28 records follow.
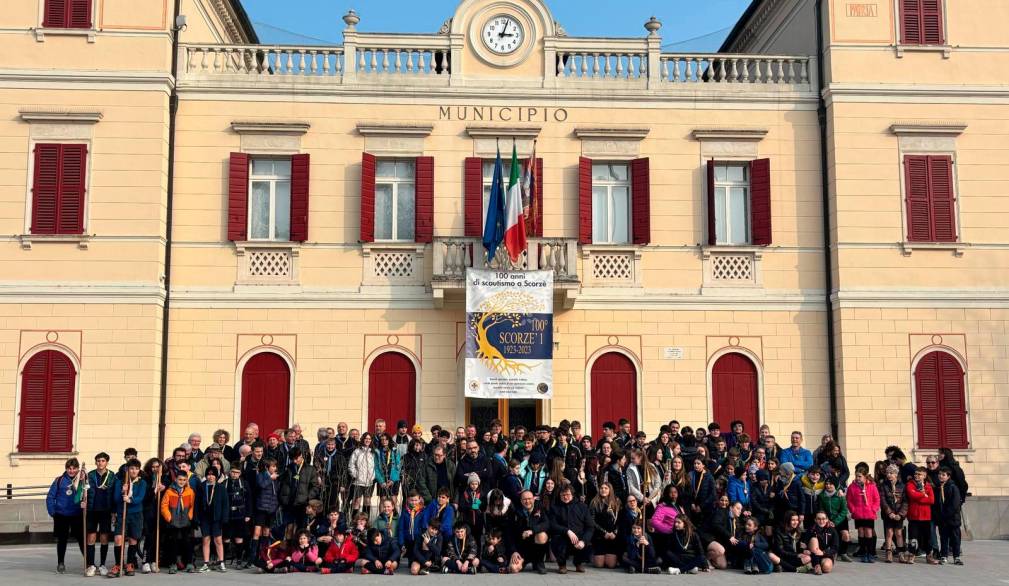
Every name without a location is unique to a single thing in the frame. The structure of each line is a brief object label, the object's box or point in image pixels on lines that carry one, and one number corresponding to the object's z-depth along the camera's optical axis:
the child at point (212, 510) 14.78
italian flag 20.55
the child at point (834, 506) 15.52
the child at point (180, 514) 14.55
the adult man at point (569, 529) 14.73
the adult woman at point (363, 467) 16.17
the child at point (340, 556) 14.75
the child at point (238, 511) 14.95
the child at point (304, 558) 14.76
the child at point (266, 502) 15.00
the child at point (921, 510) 15.67
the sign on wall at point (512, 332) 20.70
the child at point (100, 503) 14.58
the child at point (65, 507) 14.66
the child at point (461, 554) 14.71
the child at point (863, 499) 15.66
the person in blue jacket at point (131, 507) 14.56
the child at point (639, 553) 14.77
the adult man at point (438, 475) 15.70
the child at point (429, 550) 14.66
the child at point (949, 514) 15.73
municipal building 20.92
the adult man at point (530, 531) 14.80
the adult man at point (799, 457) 16.77
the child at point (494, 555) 14.80
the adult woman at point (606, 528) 15.08
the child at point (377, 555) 14.70
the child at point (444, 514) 14.83
